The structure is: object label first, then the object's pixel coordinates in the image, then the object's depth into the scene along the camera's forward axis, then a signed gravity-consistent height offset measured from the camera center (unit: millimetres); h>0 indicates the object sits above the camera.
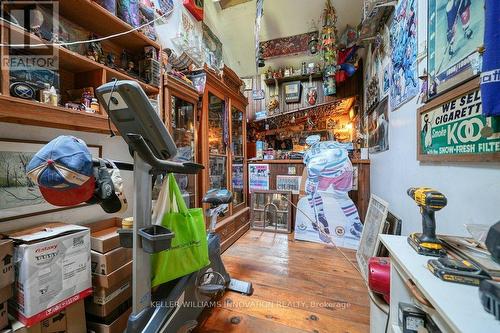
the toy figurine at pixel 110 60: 1502 +796
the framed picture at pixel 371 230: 1947 -670
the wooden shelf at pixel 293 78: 4068 +1817
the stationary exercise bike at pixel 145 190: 861 -110
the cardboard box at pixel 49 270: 928 -503
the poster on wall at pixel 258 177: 3549 -179
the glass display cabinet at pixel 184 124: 1850 +437
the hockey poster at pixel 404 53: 1465 +894
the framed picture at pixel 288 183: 3389 -275
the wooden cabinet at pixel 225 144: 2344 +318
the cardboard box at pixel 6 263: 891 -421
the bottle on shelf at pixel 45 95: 1069 +380
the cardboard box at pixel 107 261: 1188 -553
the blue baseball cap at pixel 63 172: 719 -16
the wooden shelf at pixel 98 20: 1209 +955
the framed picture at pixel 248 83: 4535 +1858
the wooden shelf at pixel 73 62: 945 +643
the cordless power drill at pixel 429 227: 745 -234
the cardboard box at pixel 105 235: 1227 -443
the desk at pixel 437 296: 425 -321
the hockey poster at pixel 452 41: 856 +599
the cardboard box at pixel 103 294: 1192 -749
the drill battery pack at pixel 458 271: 554 -294
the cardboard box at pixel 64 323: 922 -776
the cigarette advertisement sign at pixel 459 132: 801 +161
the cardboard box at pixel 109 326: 1190 -934
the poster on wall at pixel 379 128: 2189 +466
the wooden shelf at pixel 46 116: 907 +267
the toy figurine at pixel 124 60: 1658 +873
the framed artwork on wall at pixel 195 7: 2186 +1736
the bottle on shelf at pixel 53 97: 1098 +378
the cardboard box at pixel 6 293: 896 -556
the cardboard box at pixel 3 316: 885 -645
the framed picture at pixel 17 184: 1104 -91
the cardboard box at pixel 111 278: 1177 -652
